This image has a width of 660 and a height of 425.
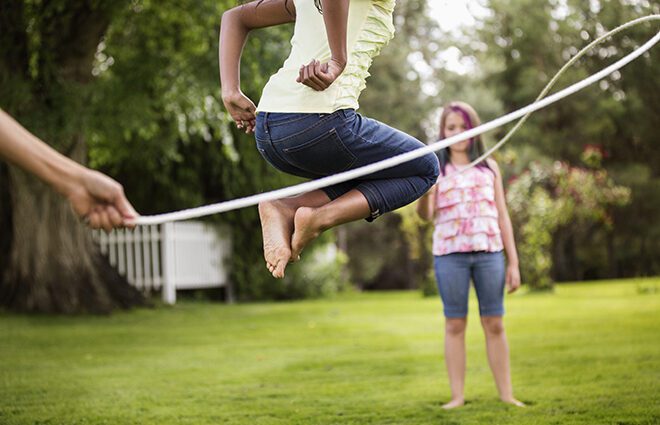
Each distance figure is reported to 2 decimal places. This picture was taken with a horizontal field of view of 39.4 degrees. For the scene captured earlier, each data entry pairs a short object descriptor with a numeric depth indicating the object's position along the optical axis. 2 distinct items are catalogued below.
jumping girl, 3.09
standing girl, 5.25
